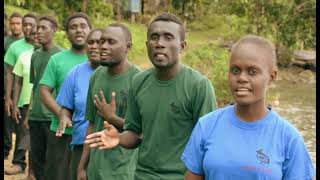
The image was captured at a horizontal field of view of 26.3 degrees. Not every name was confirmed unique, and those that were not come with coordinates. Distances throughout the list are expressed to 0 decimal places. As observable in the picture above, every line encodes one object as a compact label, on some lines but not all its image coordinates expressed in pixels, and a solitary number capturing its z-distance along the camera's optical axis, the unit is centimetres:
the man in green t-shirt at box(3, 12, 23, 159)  891
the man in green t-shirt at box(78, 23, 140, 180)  441
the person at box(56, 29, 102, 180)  527
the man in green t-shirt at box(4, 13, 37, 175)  791
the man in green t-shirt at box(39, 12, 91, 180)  594
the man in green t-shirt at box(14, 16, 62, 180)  673
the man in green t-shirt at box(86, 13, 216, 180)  375
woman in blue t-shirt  285
